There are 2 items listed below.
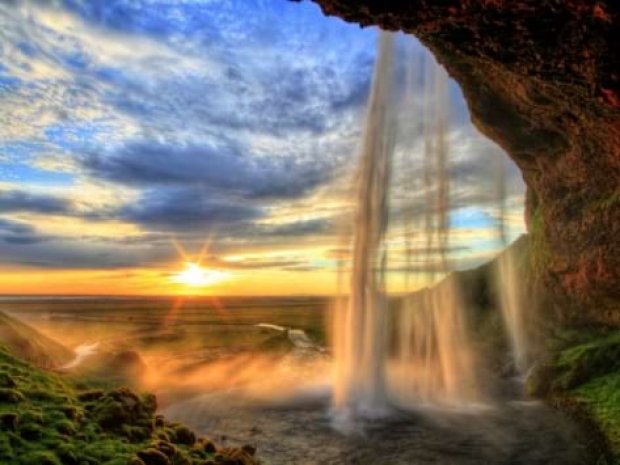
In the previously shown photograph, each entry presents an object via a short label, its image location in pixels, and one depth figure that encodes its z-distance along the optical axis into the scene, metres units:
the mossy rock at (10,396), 12.65
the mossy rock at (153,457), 11.59
